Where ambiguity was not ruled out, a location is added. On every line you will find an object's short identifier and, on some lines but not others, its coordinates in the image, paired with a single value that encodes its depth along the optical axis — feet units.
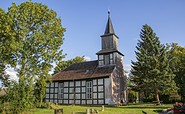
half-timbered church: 81.21
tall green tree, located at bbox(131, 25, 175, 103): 77.28
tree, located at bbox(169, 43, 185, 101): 85.77
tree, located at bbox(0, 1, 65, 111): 52.34
